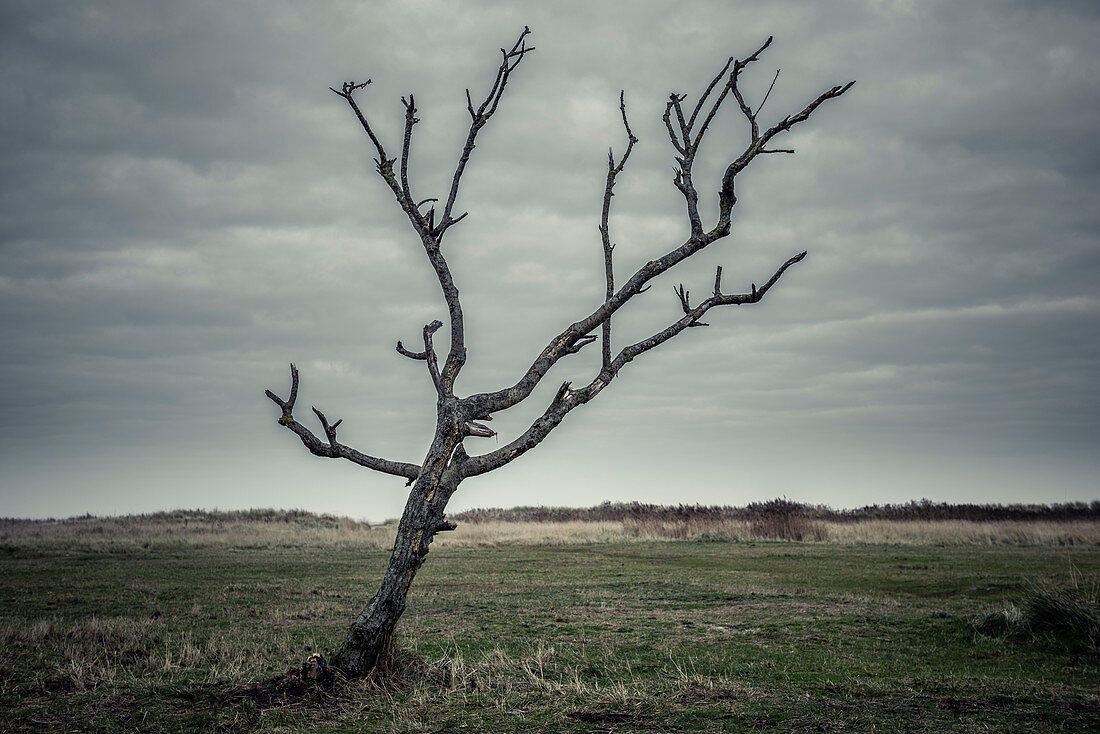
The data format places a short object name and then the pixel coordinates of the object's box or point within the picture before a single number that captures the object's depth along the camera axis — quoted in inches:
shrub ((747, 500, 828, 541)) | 1582.2
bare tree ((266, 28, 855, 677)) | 339.0
